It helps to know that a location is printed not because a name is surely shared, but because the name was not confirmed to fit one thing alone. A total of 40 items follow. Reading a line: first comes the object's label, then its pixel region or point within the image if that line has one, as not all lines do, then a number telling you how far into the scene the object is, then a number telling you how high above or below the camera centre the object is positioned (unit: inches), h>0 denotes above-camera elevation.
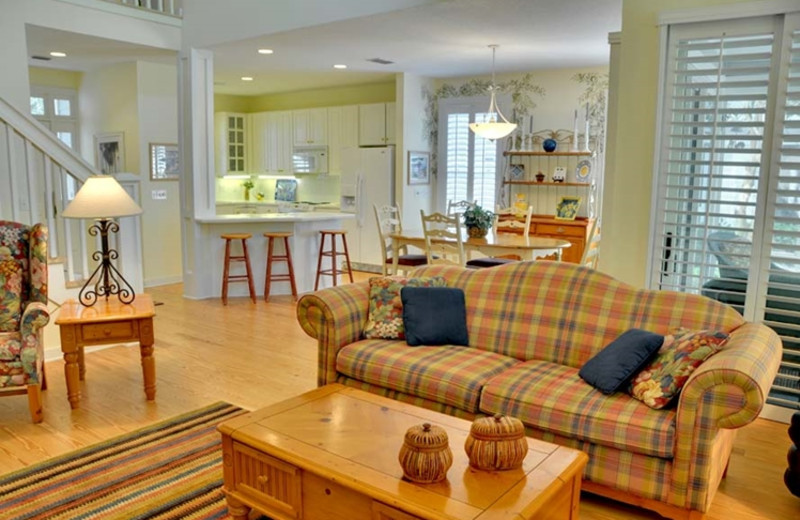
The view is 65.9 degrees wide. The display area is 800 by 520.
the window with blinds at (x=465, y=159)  312.8 +10.2
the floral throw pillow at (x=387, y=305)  135.5 -28.2
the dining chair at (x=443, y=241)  216.2 -22.4
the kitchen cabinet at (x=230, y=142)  379.2 +21.2
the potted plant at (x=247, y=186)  400.8 -6.2
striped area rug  100.5 -53.9
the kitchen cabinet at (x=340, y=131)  341.1 +25.7
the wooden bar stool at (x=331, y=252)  271.4 -33.3
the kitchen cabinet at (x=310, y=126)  354.3 +29.3
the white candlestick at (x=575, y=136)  283.9 +20.2
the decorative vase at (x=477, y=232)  220.5 -18.8
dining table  208.8 -22.4
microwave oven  357.4 +9.9
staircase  174.2 -3.5
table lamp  147.0 -7.5
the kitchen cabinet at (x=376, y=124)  325.4 +28.6
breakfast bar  258.4 -30.0
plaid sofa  91.5 -35.5
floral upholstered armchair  129.0 -29.8
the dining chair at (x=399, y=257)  242.2 -30.3
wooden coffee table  73.1 -37.4
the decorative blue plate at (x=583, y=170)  285.7 +4.7
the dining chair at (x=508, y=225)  221.3 -17.9
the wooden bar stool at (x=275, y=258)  257.4 -34.2
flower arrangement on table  218.9 -14.8
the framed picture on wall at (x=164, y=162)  288.2 +6.4
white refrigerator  322.7 -7.5
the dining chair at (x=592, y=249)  207.0 -23.6
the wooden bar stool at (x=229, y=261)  249.9 -35.4
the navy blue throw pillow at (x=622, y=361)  103.7 -30.6
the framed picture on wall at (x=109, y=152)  291.9 +10.9
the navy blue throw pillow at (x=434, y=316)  131.6 -29.6
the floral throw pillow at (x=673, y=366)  97.3 -29.8
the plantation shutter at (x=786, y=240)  130.1 -12.5
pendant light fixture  245.4 +20.0
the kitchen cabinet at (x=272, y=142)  372.5 +21.0
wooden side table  138.0 -35.3
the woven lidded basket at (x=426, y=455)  74.7 -33.5
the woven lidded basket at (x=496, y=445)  77.5 -33.2
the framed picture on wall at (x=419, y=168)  318.0 +5.5
